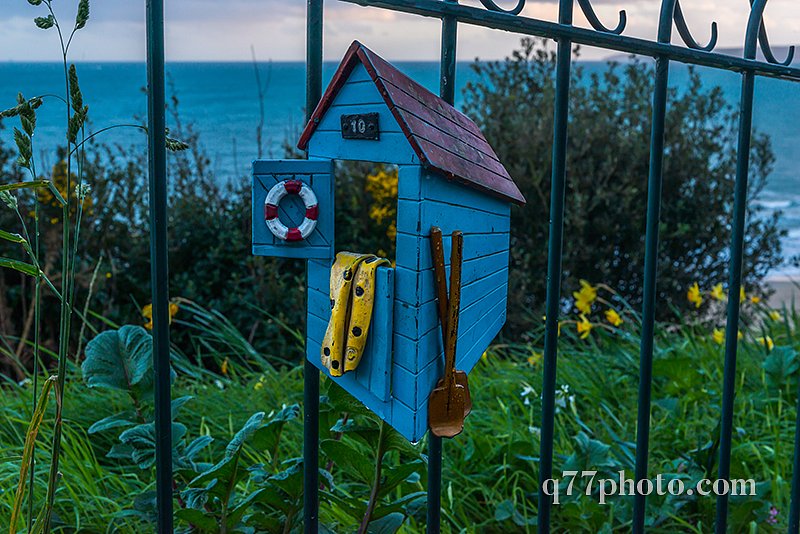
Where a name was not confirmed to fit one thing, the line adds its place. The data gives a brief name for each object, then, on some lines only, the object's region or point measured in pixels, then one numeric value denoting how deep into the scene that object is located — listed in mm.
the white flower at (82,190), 970
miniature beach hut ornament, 846
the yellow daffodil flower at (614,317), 3199
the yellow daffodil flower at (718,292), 3527
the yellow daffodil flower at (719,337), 3285
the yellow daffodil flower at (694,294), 3425
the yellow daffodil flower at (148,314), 3387
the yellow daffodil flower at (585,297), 3139
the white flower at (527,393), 2473
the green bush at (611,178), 4453
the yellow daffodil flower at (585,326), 3104
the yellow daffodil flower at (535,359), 3128
